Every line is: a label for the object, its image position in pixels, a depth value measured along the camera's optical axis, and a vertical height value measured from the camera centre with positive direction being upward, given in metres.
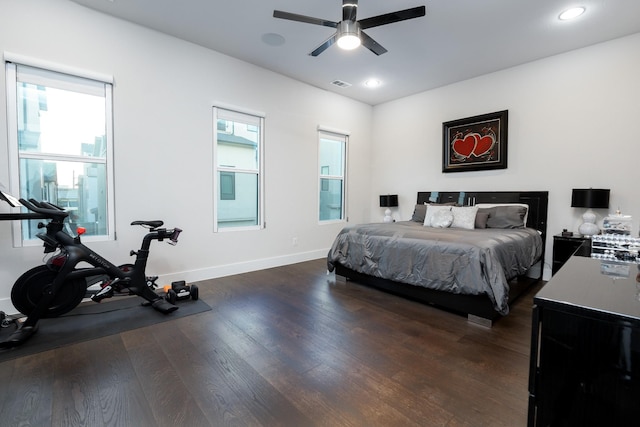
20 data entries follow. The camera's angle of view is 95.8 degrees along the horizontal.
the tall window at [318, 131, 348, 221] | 5.36 +0.50
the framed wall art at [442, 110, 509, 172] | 4.31 +0.94
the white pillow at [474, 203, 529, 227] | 4.00 -0.04
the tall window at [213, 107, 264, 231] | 4.03 +0.44
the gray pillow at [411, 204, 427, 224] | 4.67 -0.19
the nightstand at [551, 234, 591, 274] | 3.40 -0.51
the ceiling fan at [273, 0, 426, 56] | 2.43 +1.57
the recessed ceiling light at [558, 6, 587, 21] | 2.89 +1.95
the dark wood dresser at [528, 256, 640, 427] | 0.73 -0.42
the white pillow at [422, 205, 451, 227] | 4.16 -0.14
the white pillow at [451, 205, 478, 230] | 3.87 -0.20
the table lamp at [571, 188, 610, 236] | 3.35 +0.01
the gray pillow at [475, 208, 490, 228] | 3.89 -0.22
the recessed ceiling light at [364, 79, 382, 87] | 4.75 +1.99
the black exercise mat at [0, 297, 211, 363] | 2.18 -1.10
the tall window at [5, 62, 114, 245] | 2.74 +0.54
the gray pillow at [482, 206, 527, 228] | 3.81 -0.19
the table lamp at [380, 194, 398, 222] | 5.43 -0.03
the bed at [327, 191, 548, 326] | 2.55 -0.57
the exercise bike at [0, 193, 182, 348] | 2.32 -0.70
